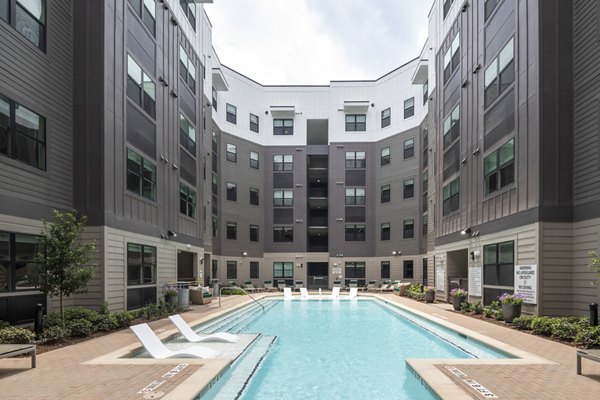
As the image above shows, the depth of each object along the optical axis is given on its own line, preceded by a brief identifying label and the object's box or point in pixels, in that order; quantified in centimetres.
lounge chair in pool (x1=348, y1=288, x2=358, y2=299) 2892
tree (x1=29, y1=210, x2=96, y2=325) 1091
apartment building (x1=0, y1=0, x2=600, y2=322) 1202
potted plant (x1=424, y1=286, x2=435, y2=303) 2350
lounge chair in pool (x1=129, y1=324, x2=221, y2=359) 905
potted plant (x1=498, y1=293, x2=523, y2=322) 1393
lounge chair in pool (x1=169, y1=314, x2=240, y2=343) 1116
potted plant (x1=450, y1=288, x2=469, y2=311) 1908
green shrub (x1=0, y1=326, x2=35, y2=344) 938
